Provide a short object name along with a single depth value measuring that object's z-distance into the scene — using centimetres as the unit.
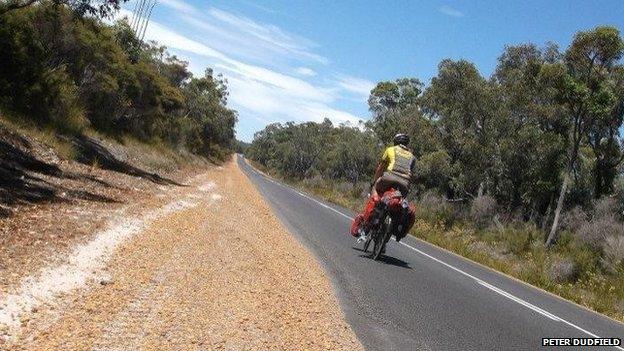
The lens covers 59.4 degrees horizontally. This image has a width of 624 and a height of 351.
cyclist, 912
